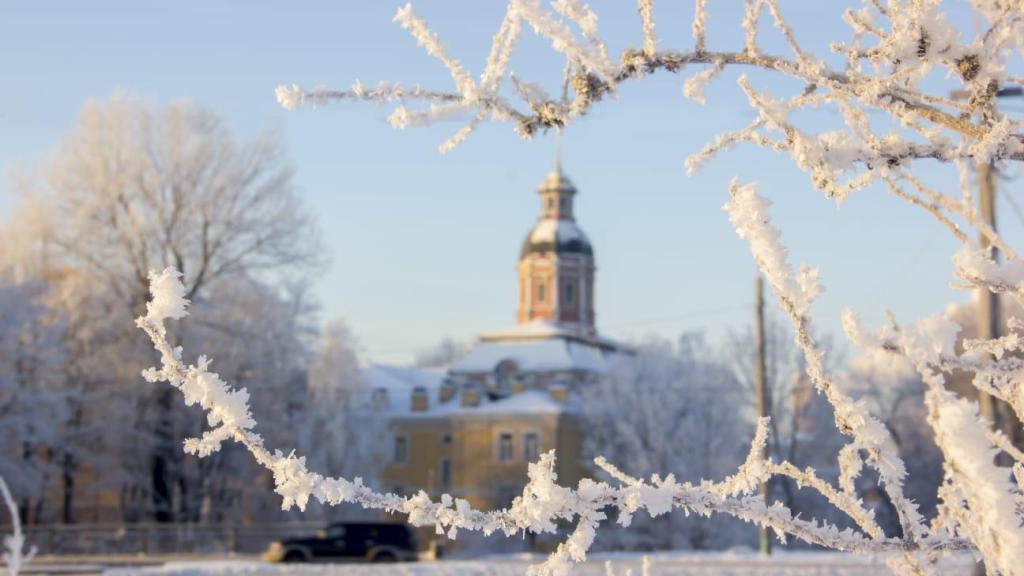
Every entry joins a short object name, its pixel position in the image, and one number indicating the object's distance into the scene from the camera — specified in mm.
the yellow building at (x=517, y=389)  53531
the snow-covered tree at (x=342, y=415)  46531
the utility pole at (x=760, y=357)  24141
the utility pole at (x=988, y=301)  14475
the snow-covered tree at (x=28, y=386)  35031
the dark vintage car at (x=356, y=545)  30422
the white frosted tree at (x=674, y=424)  43844
